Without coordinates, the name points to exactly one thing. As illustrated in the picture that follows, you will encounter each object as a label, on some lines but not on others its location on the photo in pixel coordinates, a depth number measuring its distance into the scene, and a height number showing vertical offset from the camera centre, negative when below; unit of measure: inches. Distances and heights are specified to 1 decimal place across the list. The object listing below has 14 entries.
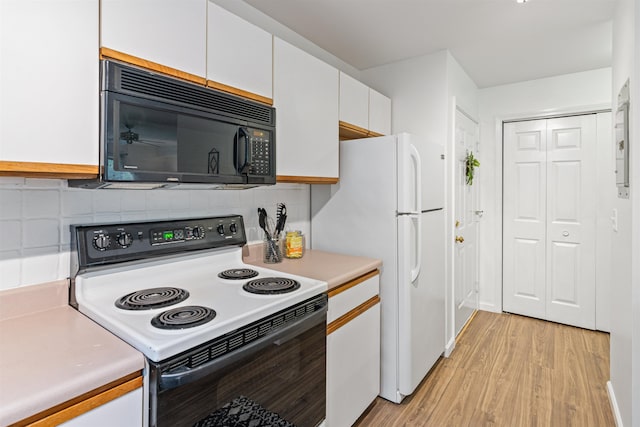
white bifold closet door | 129.0 -2.7
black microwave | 44.4 +11.3
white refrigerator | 81.4 -4.7
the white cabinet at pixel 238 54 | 57.3 +27.8
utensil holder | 79.9 -9.5
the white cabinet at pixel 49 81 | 37.3 +14.8
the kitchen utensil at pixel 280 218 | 83.4 -1.7
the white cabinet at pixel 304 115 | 70.3 +21.0
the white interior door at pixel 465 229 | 119.1 -6.6
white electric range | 38.8 -13.6
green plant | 127.7 +17.1
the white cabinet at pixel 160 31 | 45.2 +25.4
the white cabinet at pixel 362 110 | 90.2 +29.1
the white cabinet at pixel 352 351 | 66.8 -29.2
